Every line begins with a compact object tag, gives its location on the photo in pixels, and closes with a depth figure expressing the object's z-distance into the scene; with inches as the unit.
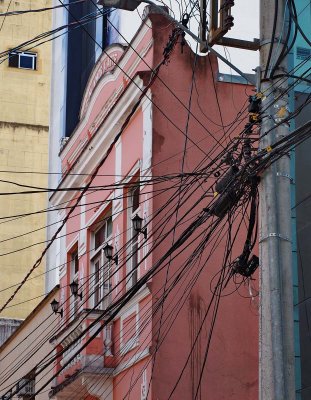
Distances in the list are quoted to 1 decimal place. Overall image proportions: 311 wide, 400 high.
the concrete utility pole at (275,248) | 442.0
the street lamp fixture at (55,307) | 882.1
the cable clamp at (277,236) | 459.5
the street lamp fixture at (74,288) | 813.1
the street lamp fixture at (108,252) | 744.1
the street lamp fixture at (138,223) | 691.6
